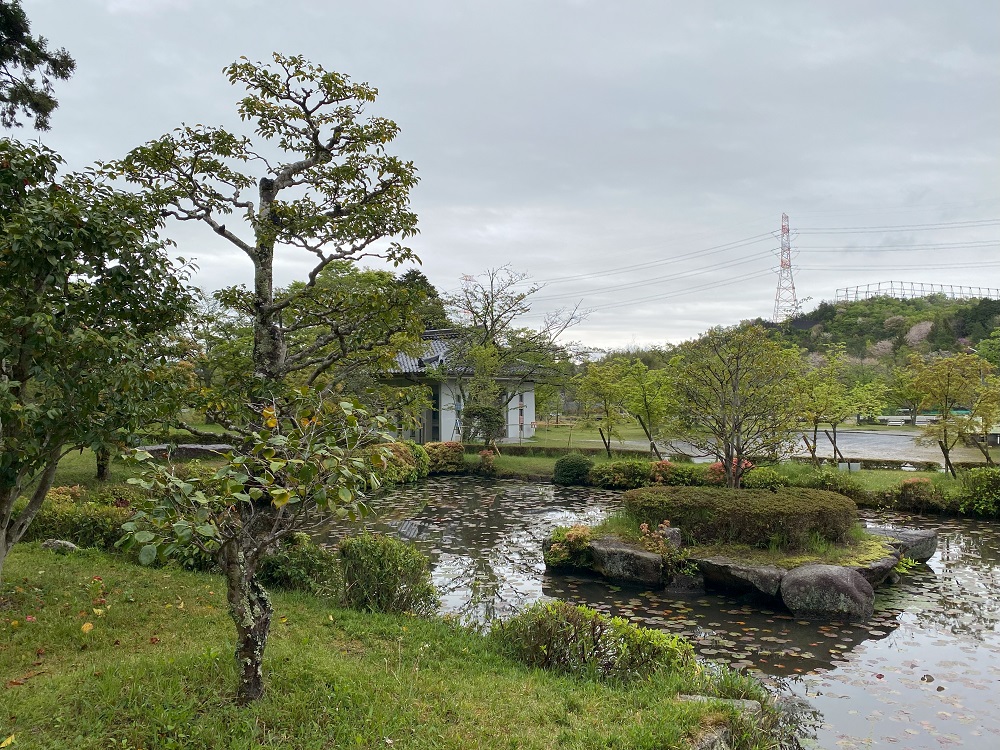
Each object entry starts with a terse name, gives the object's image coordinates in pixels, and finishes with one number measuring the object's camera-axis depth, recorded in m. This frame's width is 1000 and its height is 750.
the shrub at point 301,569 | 6.61
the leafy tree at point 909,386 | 15.35
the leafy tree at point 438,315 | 26.63
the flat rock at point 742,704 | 3.86
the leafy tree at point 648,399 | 20.06
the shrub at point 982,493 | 12.65
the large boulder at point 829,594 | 7.16
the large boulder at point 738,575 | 7.74
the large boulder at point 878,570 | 7.93
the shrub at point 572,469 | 18.12
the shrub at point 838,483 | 14.00
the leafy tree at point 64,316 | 3.79
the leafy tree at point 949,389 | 14.32
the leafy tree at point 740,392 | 11.40
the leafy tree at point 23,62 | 8.84
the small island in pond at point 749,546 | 7.62
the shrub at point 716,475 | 15.21
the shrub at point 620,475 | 17.05
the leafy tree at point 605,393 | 20.97
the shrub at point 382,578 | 6.03
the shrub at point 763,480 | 14.12
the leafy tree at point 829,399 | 16.12
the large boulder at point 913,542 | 9.05
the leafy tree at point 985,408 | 13.95
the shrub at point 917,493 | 13.34
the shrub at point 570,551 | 9.06
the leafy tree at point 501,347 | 24.34
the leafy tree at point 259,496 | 2.86
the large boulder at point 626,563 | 8.48
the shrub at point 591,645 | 4.71
